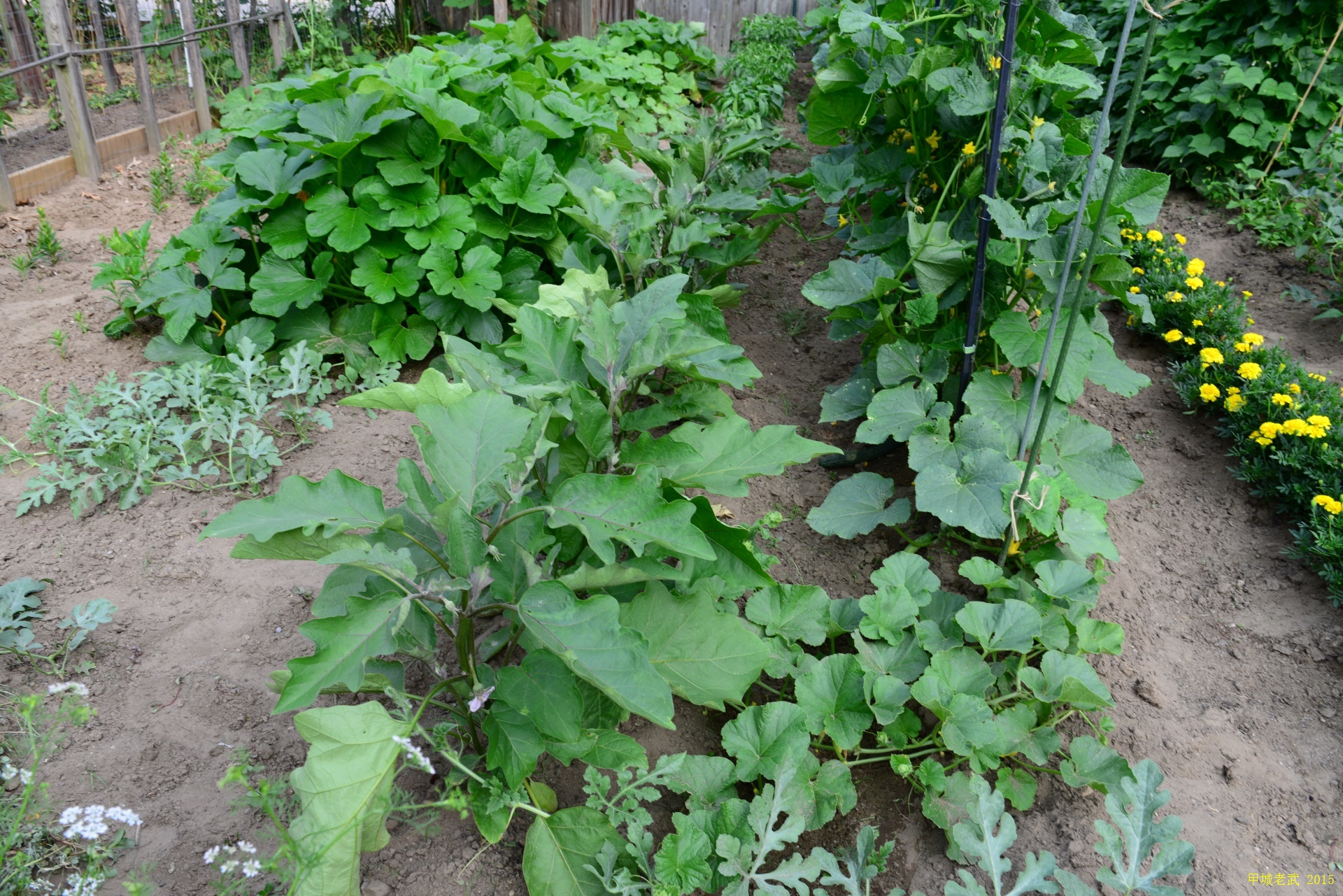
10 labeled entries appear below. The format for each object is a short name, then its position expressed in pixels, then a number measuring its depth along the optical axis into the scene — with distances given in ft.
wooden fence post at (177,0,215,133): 18.49
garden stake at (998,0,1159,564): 5.64
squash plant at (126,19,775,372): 10.39
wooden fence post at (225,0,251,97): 19.60
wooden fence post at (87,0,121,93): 16.88
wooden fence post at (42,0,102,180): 15.15
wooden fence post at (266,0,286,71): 21.39
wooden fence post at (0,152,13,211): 14.40
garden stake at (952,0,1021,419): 7.26
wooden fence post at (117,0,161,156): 17.16
